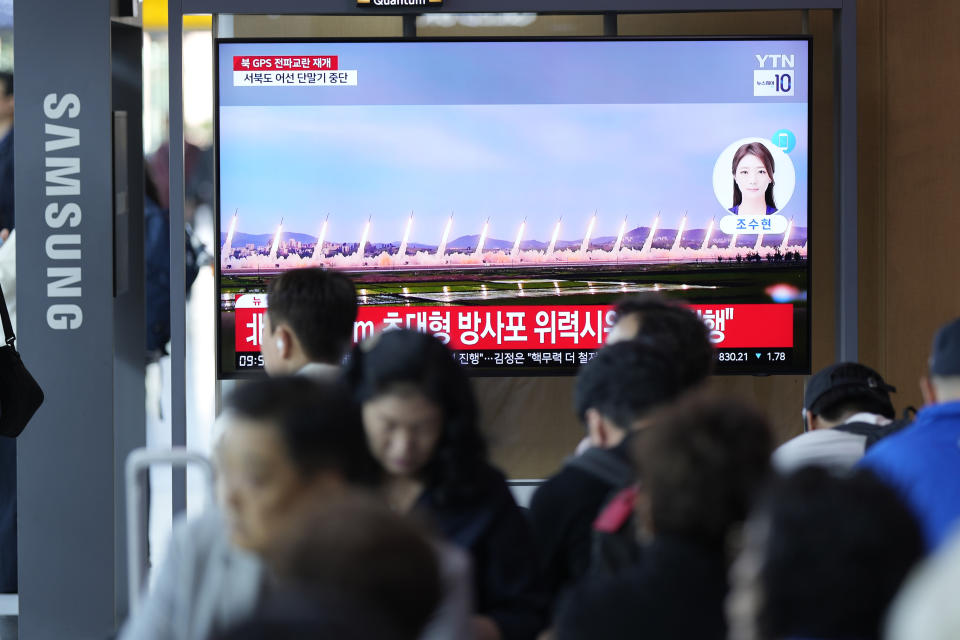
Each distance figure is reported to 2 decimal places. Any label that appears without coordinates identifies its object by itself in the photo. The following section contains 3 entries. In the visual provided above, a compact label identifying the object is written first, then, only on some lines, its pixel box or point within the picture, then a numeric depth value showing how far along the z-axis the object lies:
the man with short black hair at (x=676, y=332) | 5.58
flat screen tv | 9.28
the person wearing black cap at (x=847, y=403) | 6.23
